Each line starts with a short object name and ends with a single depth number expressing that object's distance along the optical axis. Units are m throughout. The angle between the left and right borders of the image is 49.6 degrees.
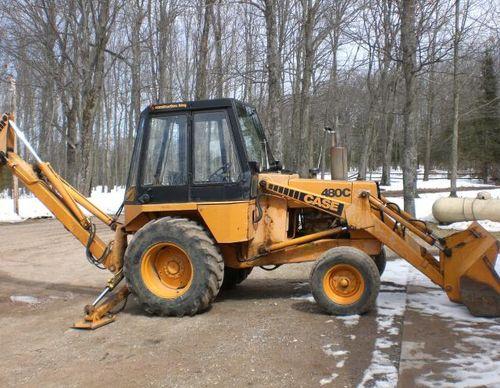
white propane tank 14.74
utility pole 18.89
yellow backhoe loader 6.37
